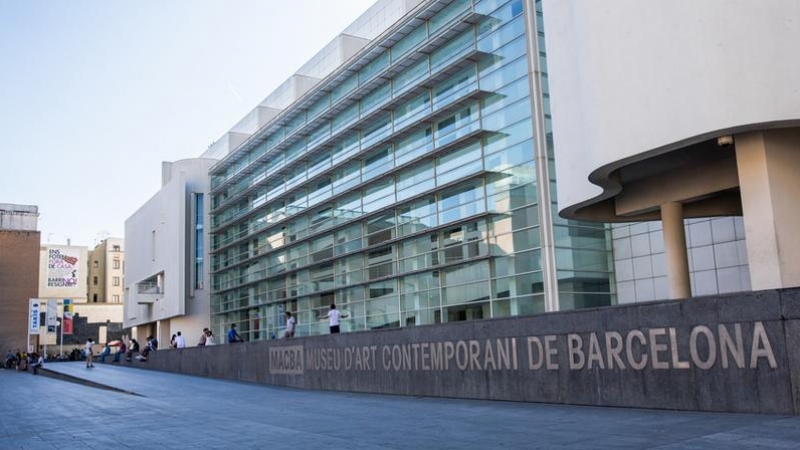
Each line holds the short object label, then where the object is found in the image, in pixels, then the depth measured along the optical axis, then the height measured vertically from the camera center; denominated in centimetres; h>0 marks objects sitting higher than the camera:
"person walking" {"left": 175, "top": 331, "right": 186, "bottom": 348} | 3659 +60
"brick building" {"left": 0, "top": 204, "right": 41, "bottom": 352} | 7856 +973
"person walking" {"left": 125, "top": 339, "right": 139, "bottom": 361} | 4511 +40
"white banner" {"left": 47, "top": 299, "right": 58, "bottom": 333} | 7006 +414
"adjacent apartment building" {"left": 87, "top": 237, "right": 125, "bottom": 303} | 11919 +1352
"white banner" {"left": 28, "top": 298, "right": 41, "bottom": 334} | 7476 +444
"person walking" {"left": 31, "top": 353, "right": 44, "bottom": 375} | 4400 -24
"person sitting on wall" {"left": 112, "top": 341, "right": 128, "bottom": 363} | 4767 +27
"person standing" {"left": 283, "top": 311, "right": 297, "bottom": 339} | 2616 +77
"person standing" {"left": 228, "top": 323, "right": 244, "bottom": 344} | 3156 +63
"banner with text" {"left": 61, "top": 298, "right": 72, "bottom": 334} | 9000 +489
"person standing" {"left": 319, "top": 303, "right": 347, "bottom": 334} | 2231 +82
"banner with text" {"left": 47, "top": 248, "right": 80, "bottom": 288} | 10188 +1217
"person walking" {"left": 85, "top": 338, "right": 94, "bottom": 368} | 4083 +22
